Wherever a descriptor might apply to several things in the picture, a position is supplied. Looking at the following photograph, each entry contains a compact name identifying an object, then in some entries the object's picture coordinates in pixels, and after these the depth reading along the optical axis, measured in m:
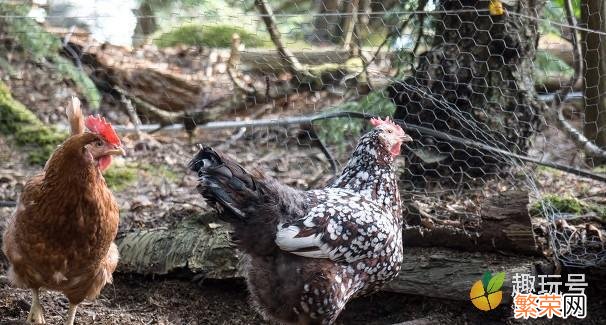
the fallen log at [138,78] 6.47
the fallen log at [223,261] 3.57
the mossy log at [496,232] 3.58
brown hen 2.97
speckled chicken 3.00
